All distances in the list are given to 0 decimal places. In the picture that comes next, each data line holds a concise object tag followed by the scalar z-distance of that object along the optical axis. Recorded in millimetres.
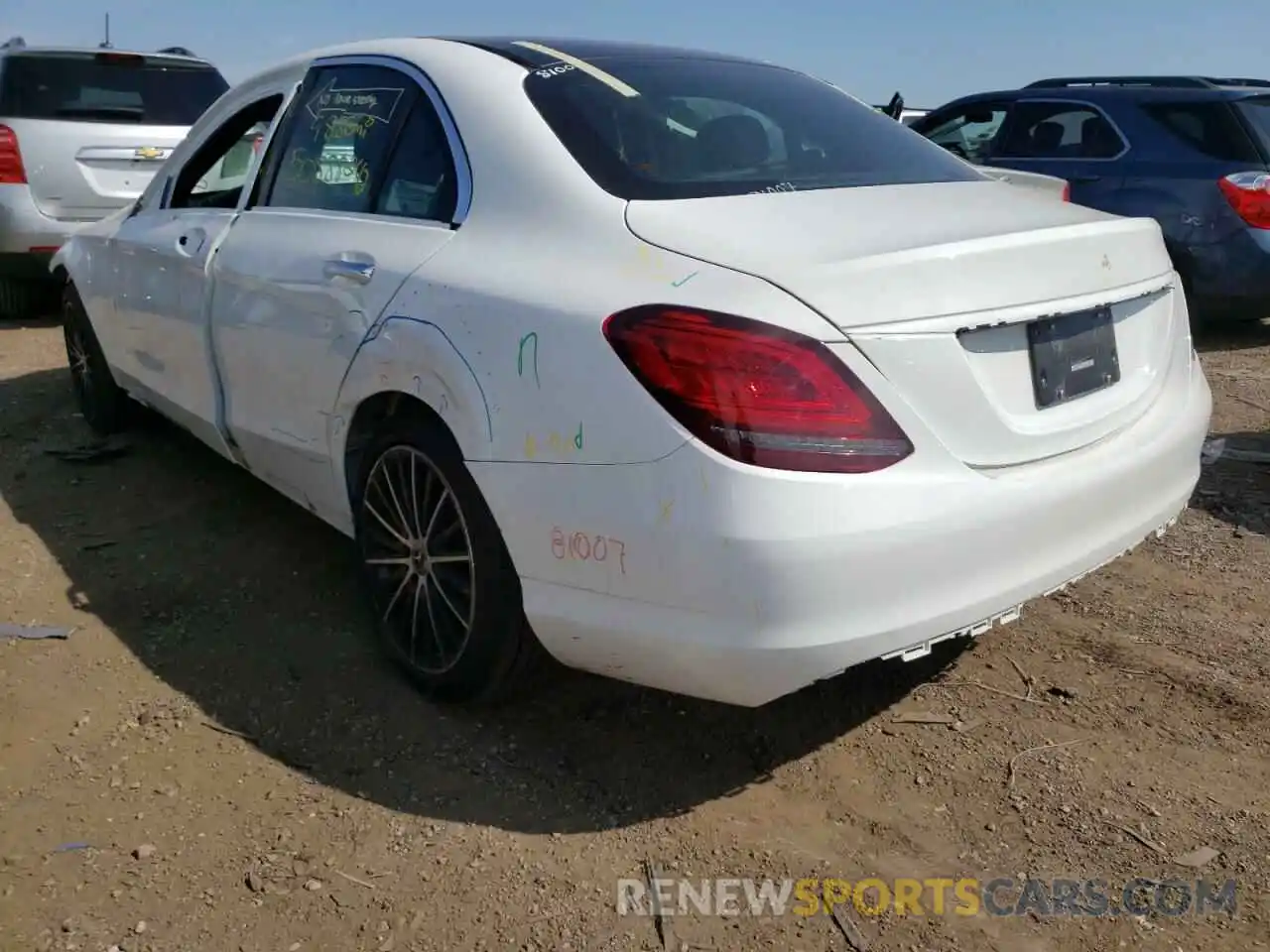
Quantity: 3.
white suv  7809
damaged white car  2199
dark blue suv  6879
